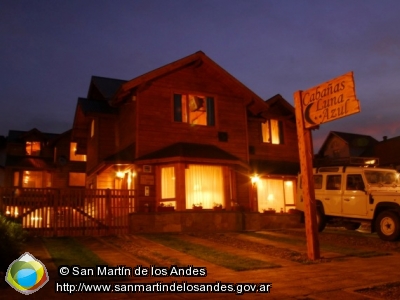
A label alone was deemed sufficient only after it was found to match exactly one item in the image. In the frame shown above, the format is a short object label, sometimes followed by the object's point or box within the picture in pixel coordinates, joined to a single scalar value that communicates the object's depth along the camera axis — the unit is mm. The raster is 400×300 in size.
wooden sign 9688
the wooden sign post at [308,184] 10438
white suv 13453
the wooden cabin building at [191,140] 18344
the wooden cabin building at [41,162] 38719
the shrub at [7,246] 7807
